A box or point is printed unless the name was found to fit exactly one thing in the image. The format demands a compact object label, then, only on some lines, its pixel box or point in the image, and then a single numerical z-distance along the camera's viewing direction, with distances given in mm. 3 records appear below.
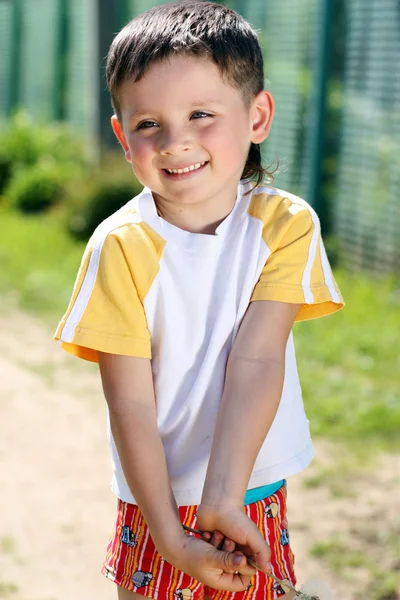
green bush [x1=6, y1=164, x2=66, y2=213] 17162
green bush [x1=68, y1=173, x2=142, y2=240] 14361
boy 3084
